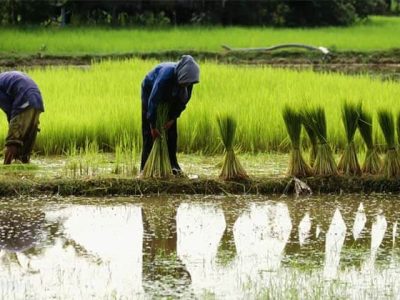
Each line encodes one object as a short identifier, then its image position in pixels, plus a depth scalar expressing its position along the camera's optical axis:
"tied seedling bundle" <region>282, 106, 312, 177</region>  13.66
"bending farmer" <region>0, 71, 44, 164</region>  14.15
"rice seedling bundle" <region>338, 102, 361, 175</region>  13.87
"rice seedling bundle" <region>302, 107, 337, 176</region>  13.76
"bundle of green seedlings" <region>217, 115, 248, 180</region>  13.49
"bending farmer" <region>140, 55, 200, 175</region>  12.61
